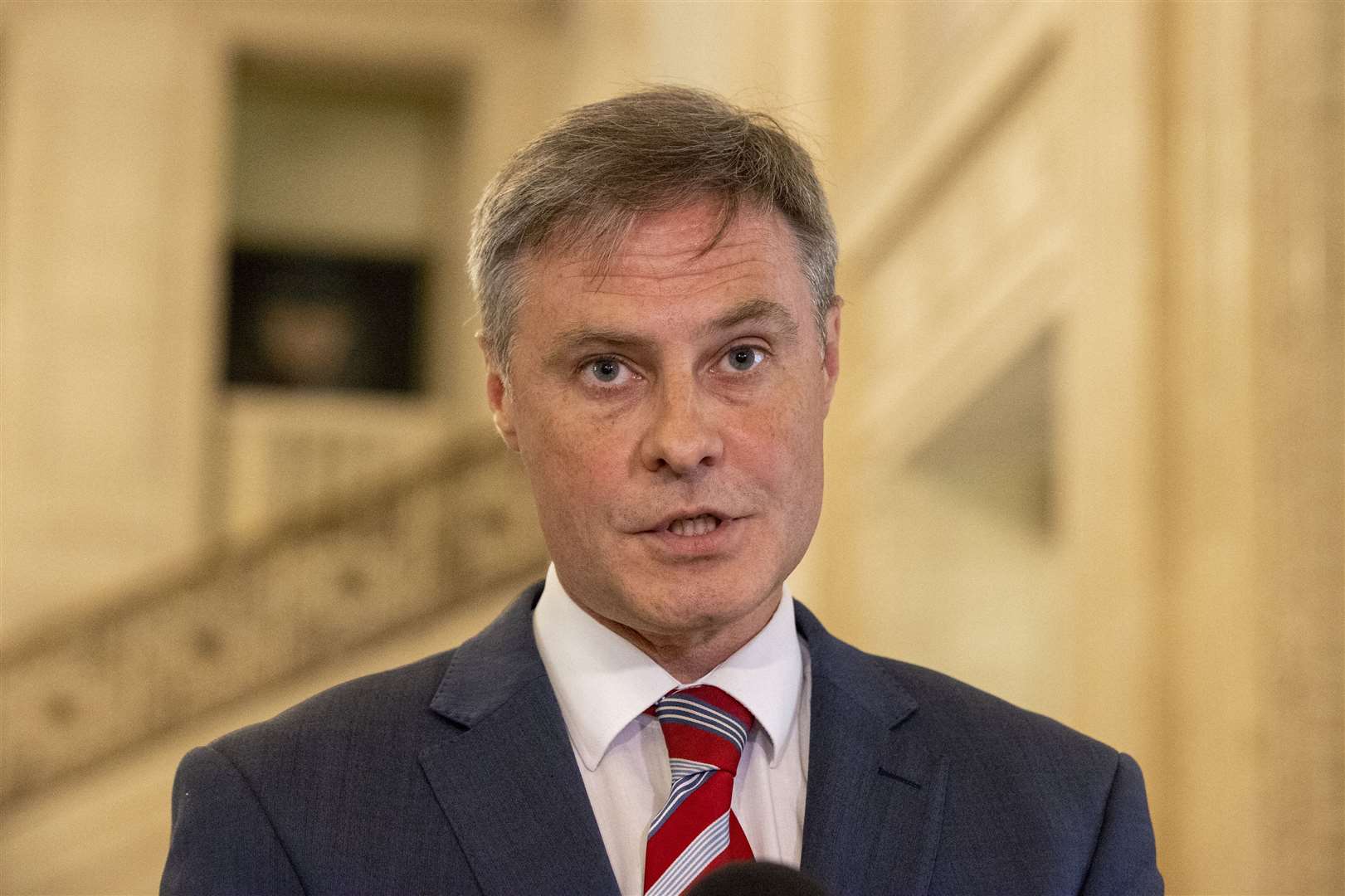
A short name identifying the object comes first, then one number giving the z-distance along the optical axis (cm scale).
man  336
